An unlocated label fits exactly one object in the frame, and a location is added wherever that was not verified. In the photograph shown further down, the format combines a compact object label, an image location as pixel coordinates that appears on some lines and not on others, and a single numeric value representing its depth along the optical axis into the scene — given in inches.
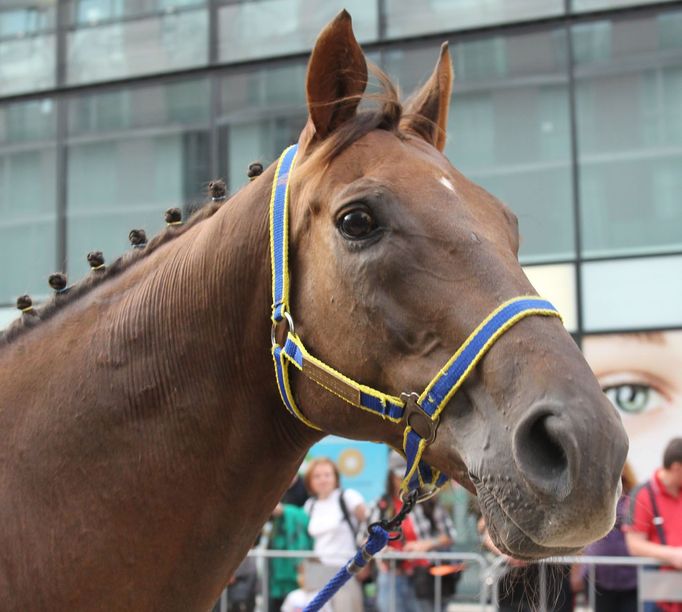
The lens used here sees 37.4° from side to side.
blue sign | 438.0
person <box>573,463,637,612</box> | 260.1
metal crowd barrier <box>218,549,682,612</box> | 252.2
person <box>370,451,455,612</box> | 293.6
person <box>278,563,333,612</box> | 298.0
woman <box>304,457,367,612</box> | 297.0
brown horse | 95.2
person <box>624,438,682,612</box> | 250.1
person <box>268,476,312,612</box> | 313.0
